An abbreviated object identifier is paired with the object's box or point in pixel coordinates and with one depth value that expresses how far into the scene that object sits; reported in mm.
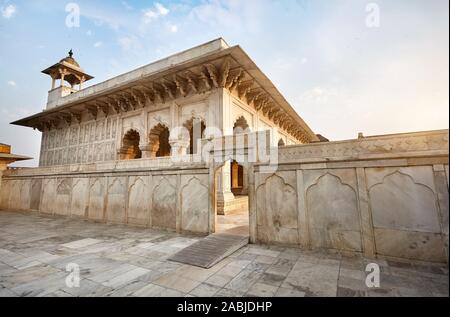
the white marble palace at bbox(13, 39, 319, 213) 8766
